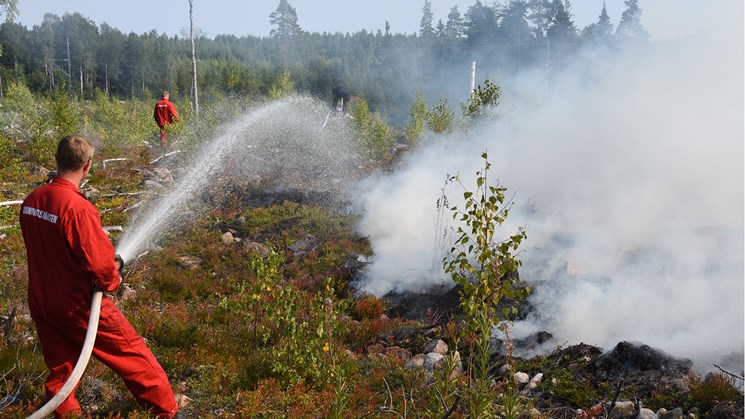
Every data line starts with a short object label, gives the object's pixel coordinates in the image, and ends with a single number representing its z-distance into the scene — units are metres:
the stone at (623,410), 4.59
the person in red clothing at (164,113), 17.47
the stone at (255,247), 10.57
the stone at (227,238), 11.04
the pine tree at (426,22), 82.12
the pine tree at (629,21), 50.43
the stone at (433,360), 5.87
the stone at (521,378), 5.51
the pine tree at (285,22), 87.75
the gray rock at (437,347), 6.42
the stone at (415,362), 5.83
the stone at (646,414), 4.42
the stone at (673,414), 4.39
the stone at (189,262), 9.43
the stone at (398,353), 6.28
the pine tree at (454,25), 77.90
